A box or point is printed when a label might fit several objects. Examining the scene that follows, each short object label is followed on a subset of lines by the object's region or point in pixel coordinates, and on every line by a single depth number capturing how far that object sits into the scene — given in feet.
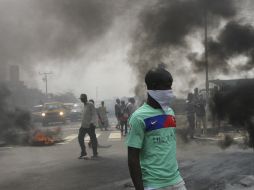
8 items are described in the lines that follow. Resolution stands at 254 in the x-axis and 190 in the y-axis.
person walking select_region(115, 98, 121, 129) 66.02
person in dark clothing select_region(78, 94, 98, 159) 36.31
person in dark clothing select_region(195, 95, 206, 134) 51.24
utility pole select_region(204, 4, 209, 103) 33.86
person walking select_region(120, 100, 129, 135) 57.31
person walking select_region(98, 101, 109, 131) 72.82
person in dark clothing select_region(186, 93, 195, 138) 50.93
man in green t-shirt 10.33
